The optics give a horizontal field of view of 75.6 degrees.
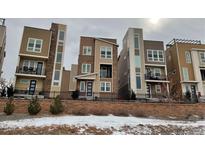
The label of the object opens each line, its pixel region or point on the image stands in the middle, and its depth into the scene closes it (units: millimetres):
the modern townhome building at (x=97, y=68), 15600
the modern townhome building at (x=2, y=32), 15652
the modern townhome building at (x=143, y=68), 16531
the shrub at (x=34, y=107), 9919
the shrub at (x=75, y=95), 13853
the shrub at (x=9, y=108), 9633
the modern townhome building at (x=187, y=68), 17393
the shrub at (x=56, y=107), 10309
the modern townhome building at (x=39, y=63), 14913
